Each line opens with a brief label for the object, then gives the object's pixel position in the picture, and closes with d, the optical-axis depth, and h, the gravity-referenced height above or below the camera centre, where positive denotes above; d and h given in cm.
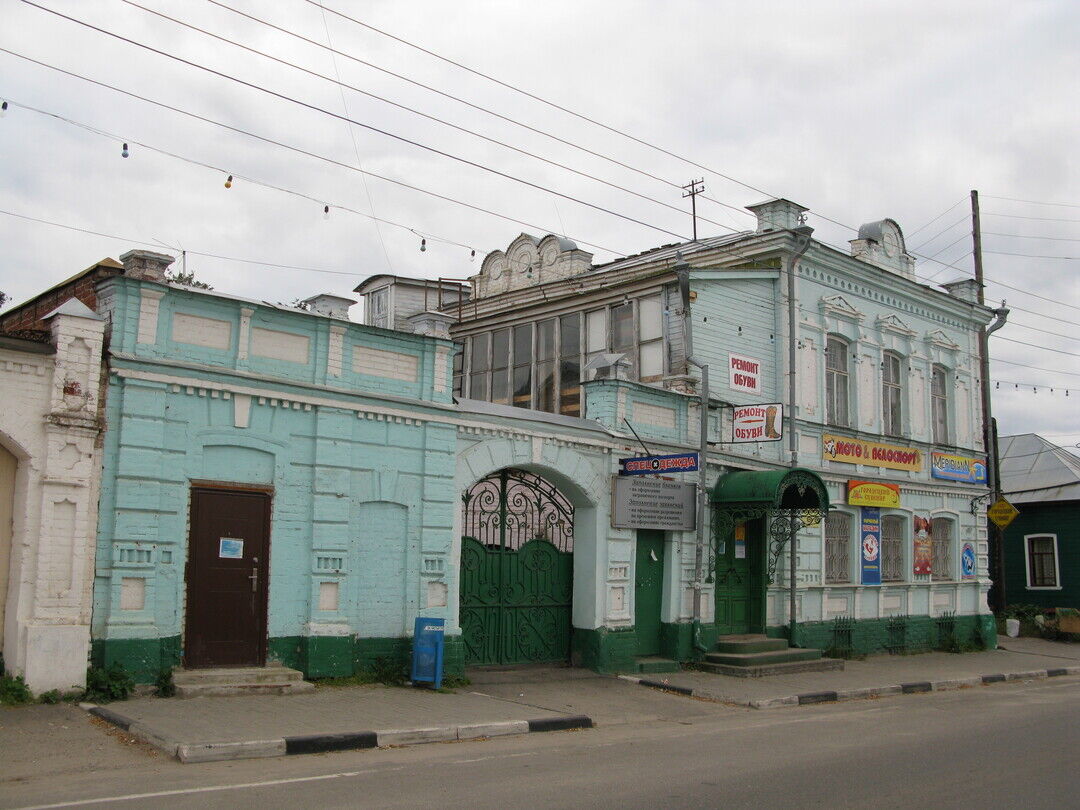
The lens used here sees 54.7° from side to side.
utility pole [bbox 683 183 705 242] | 2444 +849
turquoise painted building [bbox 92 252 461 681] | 1131 +74
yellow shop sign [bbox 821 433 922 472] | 2097 +219
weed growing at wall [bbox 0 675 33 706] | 1011 -146
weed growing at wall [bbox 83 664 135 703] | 1062 -145
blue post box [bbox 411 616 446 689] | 1284 -124
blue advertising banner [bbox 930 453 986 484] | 2392 +215
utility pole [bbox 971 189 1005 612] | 2594 +352
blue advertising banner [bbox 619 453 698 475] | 1509 +133
